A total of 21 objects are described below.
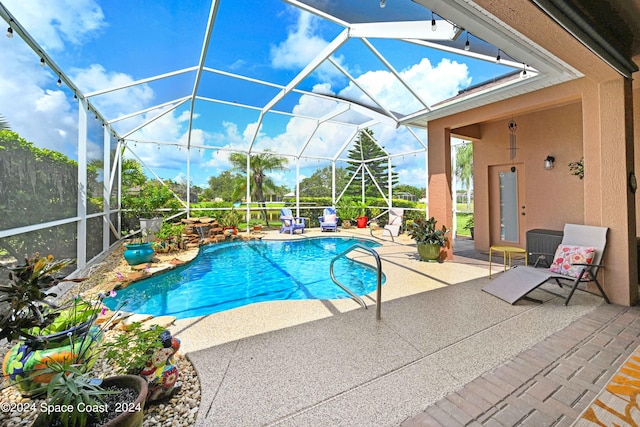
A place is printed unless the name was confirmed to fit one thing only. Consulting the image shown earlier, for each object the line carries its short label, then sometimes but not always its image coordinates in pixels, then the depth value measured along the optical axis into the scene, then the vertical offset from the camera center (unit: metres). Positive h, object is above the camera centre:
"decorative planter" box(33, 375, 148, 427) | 1.45 -1.04
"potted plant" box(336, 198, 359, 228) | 14.26 +0.22
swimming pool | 4.81 -1.40
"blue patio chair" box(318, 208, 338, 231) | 12.56 -0.25
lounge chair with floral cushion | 4.02 -0.91
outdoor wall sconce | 6.48 +1.17
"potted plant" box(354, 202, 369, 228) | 13.98 +0.00
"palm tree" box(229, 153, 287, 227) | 15.16 +2.72
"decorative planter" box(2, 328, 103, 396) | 2.02 -1.00
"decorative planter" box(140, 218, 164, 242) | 8.70 -0.25
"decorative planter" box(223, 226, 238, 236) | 10.95 -0.52
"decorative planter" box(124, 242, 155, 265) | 6.54 -0.80
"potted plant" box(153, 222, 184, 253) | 8.15 -0.60
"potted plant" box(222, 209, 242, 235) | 11.78 -0.10
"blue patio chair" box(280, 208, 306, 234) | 12.03 -0.26
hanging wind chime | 7.21 +1.92
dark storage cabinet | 5.56 -0.63
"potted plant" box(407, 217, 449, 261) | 6.62 -0.57
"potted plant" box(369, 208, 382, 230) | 14.80 +0.15
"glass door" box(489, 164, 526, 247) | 7.31 +0.18
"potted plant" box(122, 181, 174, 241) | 8.93 +0.52
